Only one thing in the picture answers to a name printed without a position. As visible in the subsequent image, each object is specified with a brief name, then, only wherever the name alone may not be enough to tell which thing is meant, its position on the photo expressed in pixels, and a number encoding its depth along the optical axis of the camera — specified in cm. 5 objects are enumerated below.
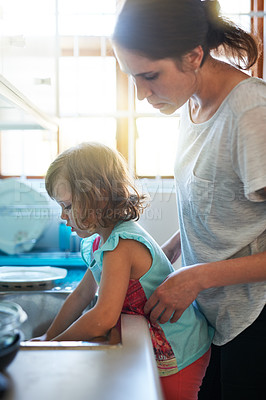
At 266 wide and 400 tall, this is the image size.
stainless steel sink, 131
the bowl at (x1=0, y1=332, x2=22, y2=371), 55
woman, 80
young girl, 90
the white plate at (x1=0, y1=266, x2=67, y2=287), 141
